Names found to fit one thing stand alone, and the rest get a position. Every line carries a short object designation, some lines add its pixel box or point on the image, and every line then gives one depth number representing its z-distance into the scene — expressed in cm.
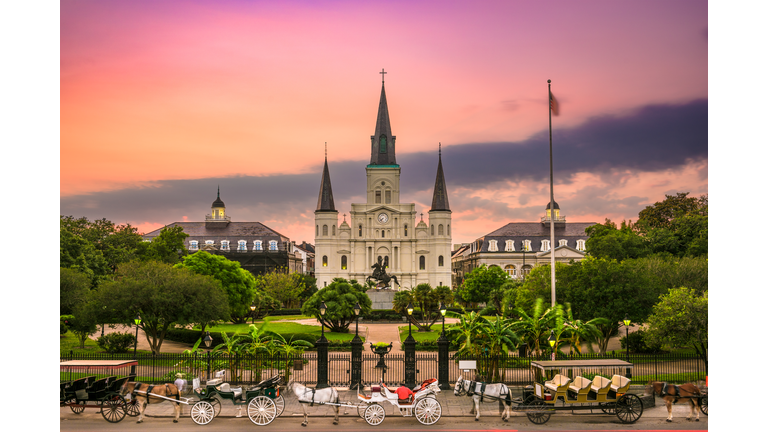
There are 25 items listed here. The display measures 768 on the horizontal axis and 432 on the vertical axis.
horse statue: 5867
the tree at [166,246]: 6181
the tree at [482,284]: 6769
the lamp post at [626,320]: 2555
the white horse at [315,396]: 1522
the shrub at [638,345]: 2903
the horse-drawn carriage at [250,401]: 1512
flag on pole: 2492
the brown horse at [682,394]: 1529
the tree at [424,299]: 5009
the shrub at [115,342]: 2969
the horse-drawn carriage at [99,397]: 1540
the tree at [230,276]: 4919
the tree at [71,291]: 3172
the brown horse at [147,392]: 1560
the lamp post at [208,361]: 1957
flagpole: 2462
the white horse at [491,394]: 1562
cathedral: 9375
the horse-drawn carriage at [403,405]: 1505
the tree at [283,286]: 6881
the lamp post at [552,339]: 1948
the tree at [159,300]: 2756
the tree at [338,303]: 3928
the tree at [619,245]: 5141
